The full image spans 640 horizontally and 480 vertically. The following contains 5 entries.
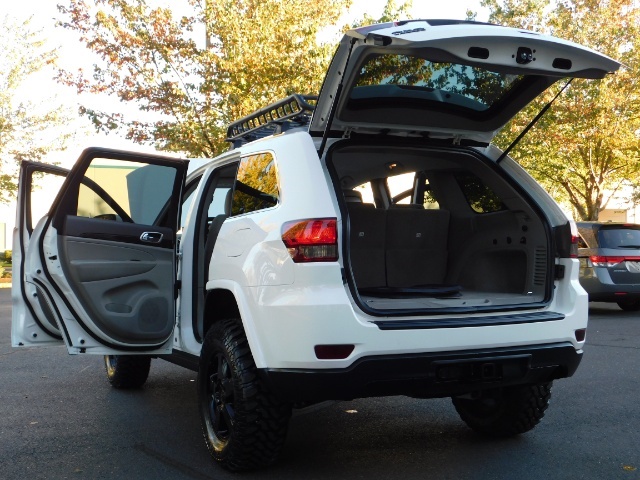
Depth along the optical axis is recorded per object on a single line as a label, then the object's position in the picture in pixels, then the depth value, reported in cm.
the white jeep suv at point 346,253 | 371
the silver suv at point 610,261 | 1218
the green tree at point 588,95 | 2102
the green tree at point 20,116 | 2783
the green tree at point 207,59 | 1677
